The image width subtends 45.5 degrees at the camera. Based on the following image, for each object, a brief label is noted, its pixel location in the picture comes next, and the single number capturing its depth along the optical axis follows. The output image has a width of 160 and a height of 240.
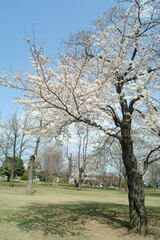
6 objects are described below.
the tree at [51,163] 35.12
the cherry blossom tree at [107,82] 4.96
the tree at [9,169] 30.19
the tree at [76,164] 29.26
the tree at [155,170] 33.00
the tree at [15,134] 23.88
